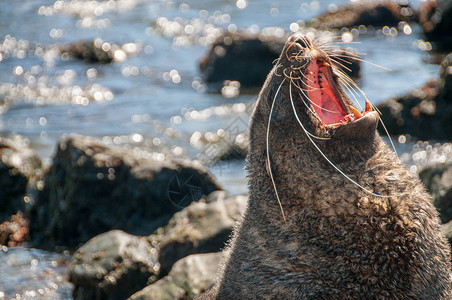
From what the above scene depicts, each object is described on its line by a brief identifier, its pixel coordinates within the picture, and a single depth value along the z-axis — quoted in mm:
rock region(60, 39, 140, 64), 34469
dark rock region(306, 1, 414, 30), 40031
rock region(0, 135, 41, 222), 17719
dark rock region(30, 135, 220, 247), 16187
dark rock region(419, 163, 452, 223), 12797
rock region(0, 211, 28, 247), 16328
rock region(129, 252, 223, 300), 11680
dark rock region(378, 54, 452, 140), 21469
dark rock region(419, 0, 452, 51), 36031
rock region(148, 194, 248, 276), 13523
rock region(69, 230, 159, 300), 13086
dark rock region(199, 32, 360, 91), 30312
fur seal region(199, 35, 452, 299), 7457
